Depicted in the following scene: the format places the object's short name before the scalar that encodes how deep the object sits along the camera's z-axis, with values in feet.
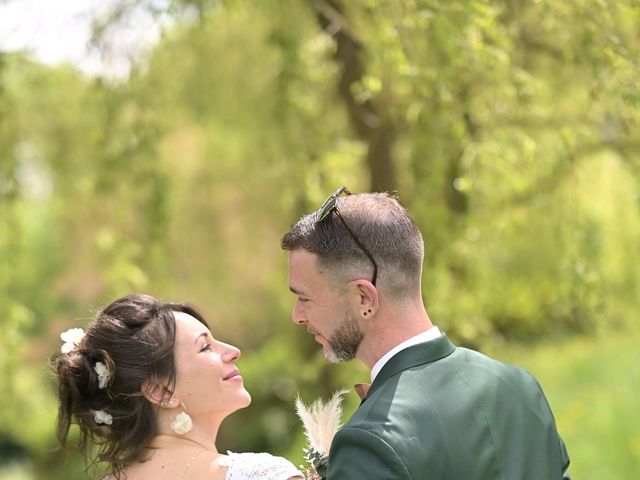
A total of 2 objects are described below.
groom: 7.52
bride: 9.89
